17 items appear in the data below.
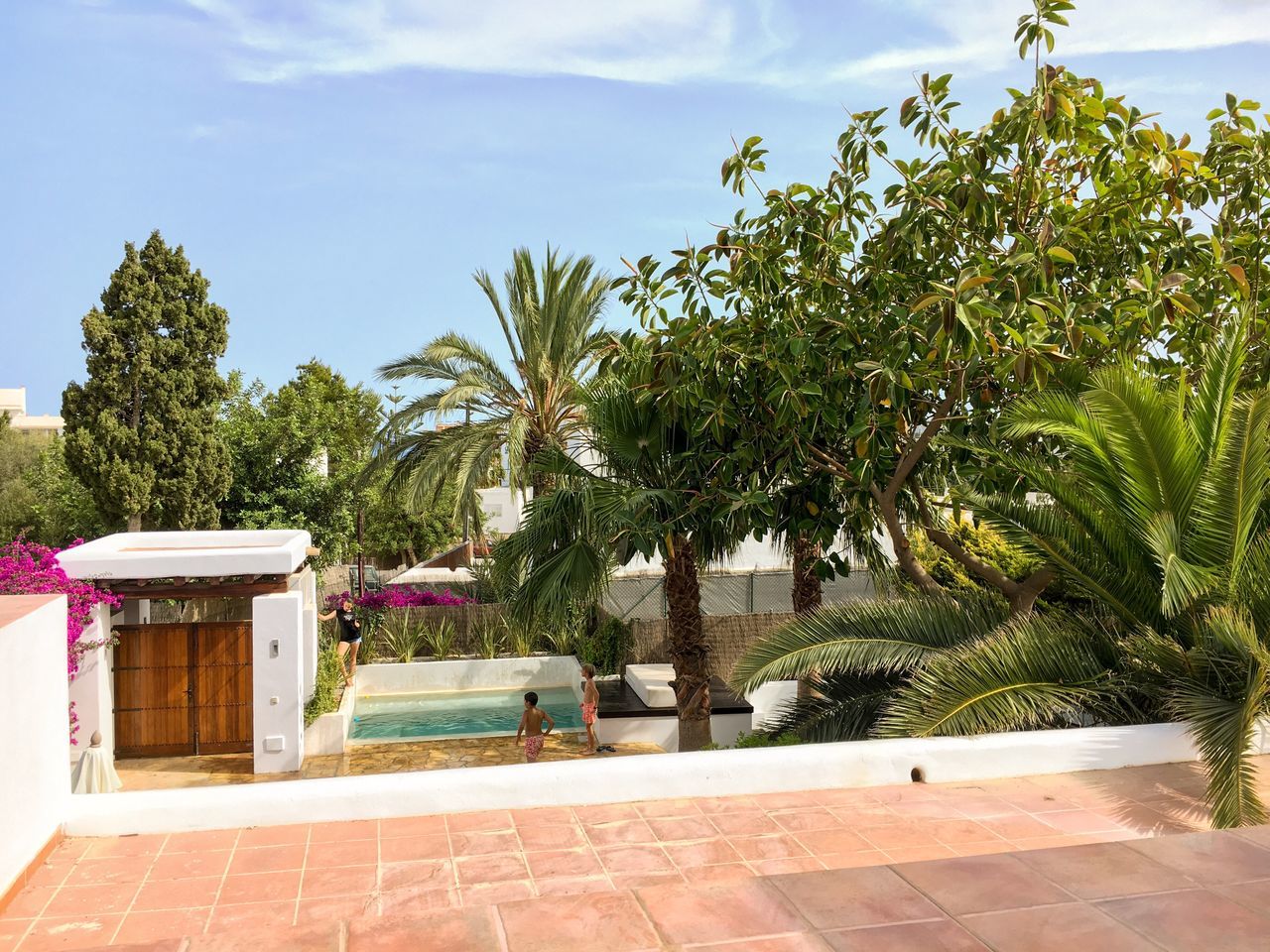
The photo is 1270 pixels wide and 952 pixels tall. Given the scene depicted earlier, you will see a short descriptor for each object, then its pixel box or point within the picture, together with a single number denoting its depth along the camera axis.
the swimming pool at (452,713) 16.94
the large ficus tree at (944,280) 8.77
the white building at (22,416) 113.38
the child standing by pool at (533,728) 13.22
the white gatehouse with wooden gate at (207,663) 13.22
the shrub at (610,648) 18.89
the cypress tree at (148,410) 24.17
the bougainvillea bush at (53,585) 10.32
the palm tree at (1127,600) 6.25
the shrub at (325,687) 15.13
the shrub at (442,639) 20.28
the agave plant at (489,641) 20.36
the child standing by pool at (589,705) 14.57
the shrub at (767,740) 8.89
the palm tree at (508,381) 19.56
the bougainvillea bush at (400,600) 20.84
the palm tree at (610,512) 10.85
